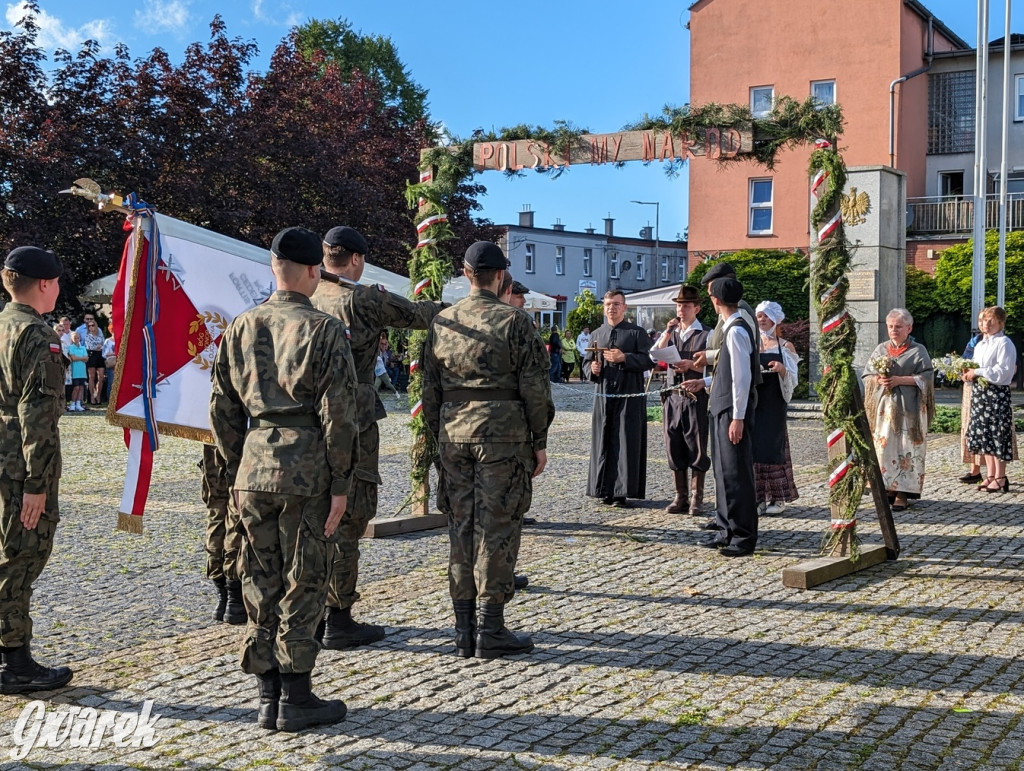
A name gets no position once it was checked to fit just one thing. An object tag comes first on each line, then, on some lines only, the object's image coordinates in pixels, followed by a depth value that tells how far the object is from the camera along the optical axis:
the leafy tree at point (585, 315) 37.97
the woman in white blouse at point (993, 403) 12.15
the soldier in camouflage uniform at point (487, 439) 6.16
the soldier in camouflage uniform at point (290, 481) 4.90
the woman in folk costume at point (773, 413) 10.07
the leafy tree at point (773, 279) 33.94
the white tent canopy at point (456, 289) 20.53
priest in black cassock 10.98
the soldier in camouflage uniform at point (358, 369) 6.18
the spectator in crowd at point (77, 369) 23.02
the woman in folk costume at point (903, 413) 10.84
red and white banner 6.45
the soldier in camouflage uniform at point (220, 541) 6.73
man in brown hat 10.62
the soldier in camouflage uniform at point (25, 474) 5.47
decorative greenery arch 8.20
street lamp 71.94
